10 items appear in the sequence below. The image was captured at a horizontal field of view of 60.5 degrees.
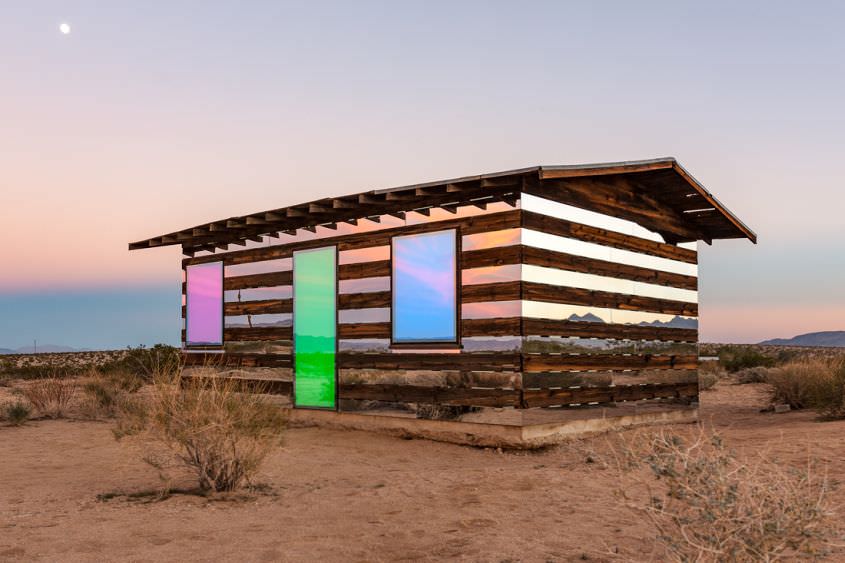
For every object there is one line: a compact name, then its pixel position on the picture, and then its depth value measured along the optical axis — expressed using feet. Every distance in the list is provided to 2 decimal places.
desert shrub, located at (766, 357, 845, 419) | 37.91
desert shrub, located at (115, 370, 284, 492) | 21.04
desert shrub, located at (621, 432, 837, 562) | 10.20
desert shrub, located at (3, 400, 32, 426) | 43.21
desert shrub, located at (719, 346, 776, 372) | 86.12
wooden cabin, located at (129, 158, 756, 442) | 31.27
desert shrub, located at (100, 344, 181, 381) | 71.26
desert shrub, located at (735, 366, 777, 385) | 72.70
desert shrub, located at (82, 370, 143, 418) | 47.42
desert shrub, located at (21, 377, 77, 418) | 47.65
